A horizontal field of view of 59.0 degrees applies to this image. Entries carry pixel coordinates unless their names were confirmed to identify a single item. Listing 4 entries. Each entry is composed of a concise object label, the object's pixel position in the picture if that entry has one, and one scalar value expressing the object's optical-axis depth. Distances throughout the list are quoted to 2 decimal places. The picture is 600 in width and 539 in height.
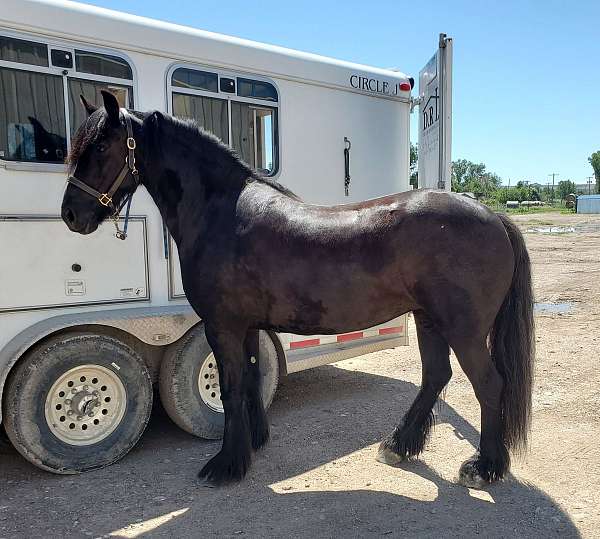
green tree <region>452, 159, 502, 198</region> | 104.81
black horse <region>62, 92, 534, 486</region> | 3.02
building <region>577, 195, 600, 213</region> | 58.19
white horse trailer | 3.29
